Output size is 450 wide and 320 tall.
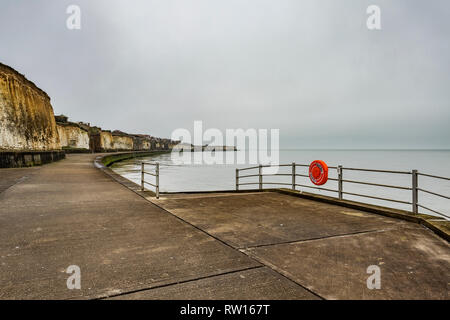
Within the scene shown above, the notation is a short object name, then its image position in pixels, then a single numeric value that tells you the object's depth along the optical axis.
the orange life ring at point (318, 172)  8.05
